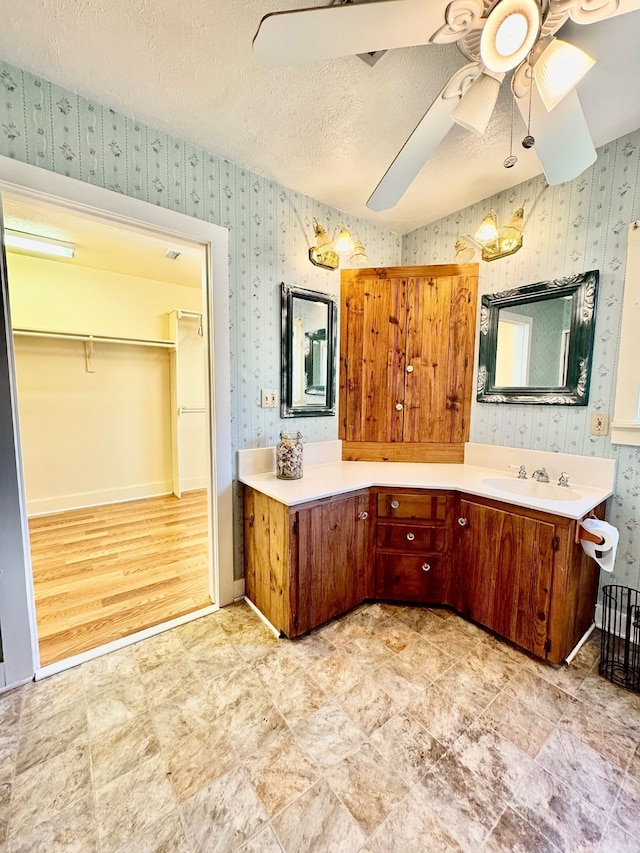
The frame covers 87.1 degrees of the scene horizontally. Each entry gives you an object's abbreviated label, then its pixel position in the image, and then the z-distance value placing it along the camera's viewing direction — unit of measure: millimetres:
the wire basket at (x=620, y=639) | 1567
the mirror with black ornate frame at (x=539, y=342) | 1882
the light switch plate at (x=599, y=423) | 1822
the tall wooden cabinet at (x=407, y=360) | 2348
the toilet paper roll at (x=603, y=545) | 1504
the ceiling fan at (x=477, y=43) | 855
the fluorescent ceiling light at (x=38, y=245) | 2744
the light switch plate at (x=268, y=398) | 2154
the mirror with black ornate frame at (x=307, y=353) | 2223
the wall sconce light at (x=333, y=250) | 2039
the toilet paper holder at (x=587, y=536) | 1517
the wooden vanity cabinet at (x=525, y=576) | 1556
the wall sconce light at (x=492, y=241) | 1819
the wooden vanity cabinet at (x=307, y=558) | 1714
